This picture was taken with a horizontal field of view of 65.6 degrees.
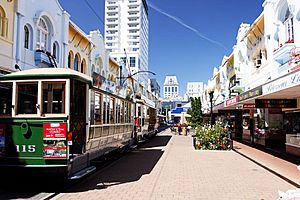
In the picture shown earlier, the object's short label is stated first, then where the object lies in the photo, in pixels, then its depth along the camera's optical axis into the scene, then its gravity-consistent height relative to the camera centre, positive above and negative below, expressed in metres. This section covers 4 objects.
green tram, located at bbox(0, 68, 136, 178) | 5.32 -0.12
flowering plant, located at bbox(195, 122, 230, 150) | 12.76 -1.35
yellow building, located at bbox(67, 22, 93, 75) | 15.06 +4.53
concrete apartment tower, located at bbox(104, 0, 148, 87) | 82.71 +32.27
